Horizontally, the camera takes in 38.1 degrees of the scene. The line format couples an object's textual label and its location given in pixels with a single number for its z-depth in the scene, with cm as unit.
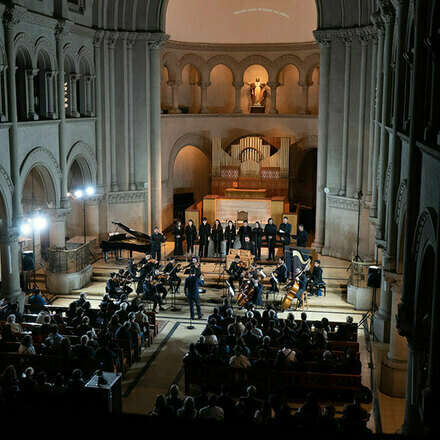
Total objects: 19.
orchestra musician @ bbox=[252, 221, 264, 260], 2560
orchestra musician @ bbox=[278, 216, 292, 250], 2550
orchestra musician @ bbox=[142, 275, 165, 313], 2059
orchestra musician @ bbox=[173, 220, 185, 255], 2586
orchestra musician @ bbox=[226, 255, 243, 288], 2234
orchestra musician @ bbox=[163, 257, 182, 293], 2148
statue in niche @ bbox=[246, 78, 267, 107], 3391
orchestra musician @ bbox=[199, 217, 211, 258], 2578
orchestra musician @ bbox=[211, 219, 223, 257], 2597
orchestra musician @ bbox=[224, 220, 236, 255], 2612
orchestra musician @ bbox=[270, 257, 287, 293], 2231
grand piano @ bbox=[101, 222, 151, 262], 2527
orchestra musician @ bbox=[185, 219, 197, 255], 2622
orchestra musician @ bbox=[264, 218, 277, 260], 2588
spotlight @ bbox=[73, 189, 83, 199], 2500
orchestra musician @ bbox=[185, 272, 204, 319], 1978
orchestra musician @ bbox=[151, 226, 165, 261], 2469
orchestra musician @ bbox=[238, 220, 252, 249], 2575
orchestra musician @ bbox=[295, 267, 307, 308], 2094
